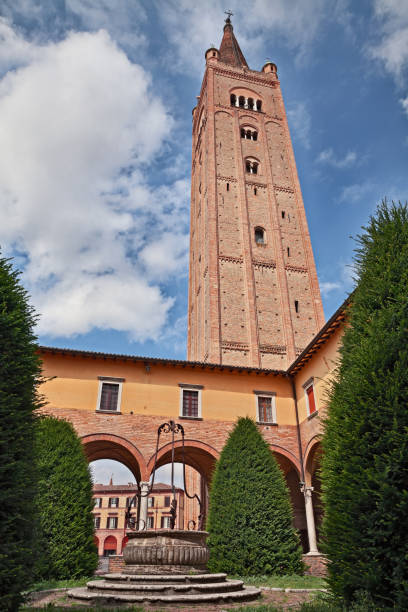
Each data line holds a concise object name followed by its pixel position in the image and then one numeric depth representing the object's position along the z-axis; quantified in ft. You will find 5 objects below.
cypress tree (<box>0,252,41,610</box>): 14.69
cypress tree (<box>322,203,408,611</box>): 15.06
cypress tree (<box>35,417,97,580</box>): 35.73
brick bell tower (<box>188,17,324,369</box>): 79.61
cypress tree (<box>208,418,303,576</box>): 36.70
